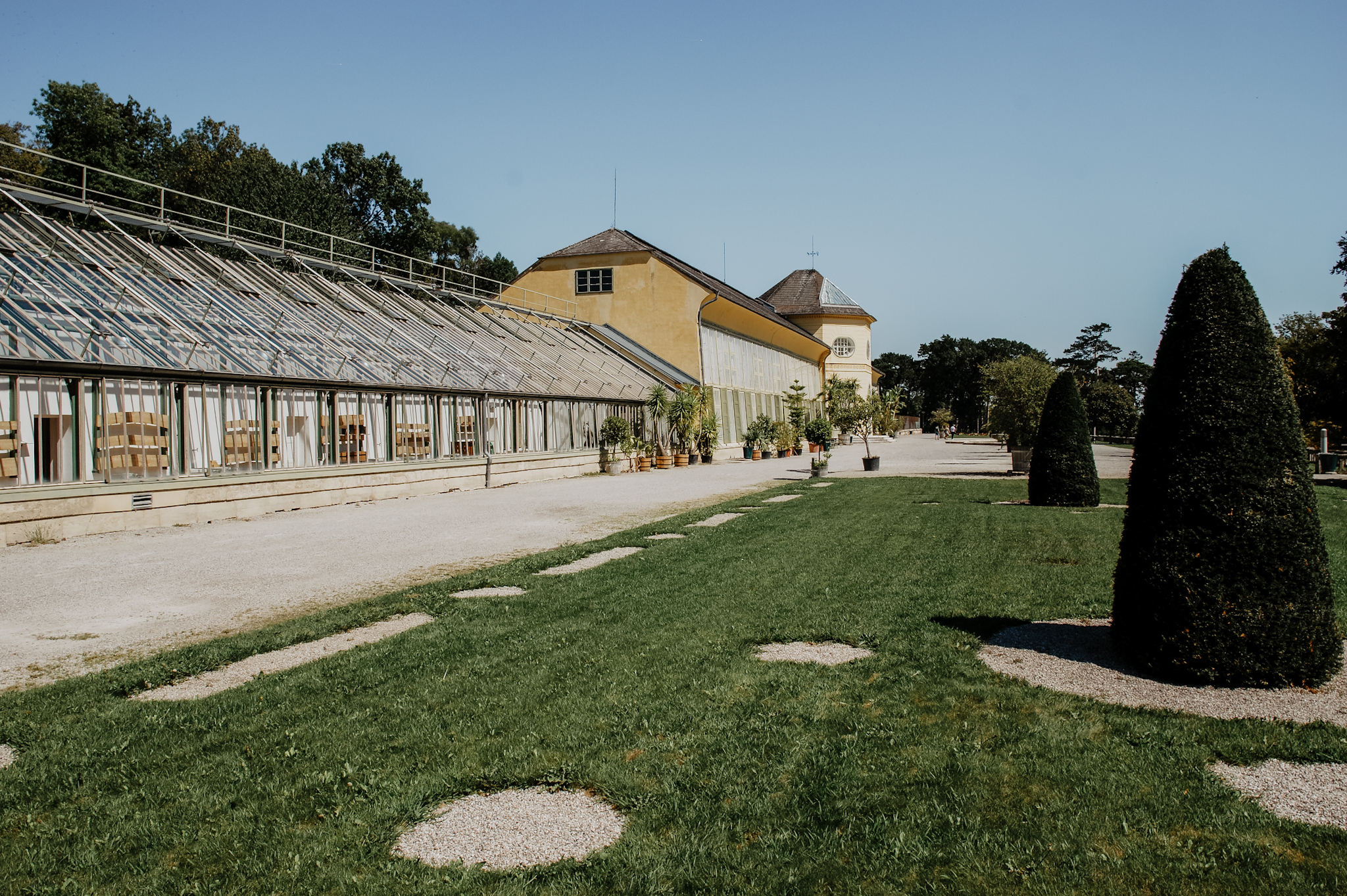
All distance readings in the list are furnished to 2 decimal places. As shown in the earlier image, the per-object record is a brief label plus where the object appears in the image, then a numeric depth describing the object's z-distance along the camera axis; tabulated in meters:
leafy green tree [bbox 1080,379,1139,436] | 70.44
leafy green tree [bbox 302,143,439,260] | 60.03
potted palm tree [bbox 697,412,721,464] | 34.66
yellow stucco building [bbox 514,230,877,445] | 38.38
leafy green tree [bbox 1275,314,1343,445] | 30.95
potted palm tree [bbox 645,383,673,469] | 32.34
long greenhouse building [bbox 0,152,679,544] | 12.88
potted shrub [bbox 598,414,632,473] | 28.09
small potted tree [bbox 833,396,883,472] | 35.81
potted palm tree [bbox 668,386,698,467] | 33.34
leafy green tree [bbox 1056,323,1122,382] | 114.25
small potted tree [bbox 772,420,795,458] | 41.44
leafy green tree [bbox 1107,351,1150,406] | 111.31
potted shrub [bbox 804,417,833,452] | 42.38
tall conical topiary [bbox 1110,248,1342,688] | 5.12
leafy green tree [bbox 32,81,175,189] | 44.62
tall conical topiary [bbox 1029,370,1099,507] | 16.27
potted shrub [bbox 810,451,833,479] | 26.00
